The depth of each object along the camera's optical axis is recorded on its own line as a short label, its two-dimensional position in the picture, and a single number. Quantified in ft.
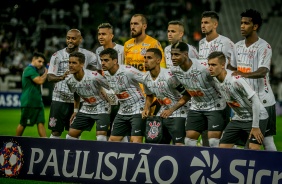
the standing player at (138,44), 63.46
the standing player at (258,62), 52.85
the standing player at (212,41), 57.77
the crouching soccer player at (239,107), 49.47
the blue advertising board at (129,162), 44.29
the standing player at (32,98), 77.61
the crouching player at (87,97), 61.16
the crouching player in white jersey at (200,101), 55.52
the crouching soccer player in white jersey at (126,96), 59.11
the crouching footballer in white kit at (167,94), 56.65
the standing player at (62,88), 66.39
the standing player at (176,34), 60.03
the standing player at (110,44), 64.08
